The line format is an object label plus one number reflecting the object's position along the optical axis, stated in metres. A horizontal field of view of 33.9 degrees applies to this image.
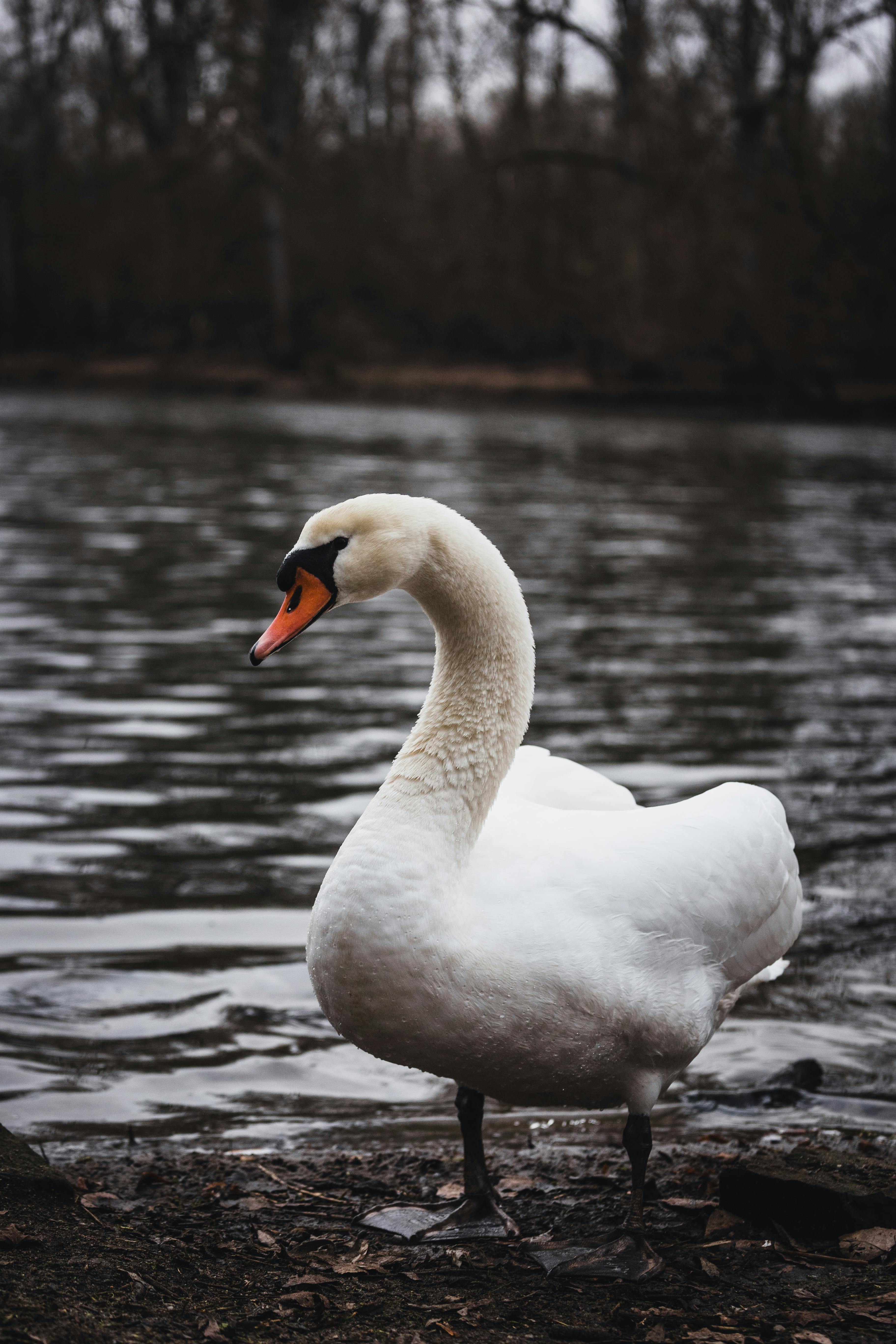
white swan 3.11
